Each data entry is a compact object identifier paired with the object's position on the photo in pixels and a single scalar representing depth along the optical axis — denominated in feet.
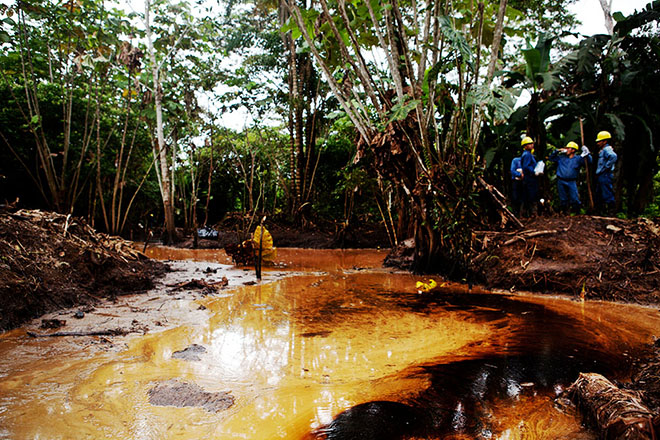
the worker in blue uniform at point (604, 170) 19.63
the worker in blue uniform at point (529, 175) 21.16
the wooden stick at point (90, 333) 7.67
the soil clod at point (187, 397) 5.18
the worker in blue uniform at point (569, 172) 21.03
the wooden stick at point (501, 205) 16.21
